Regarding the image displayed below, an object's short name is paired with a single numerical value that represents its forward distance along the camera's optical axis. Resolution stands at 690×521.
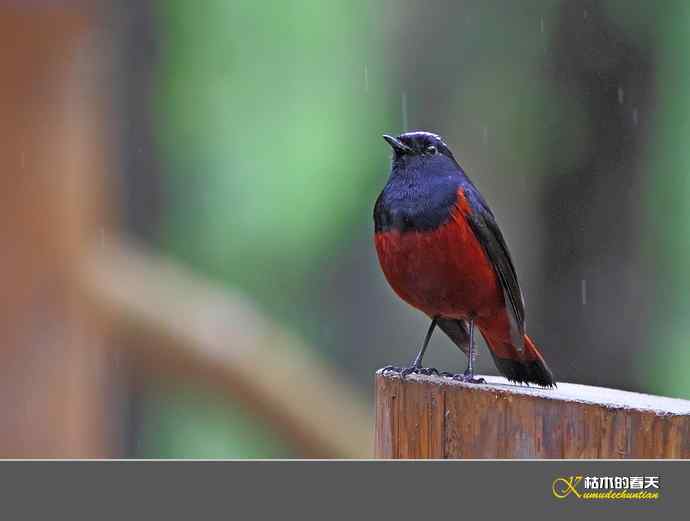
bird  8.54
